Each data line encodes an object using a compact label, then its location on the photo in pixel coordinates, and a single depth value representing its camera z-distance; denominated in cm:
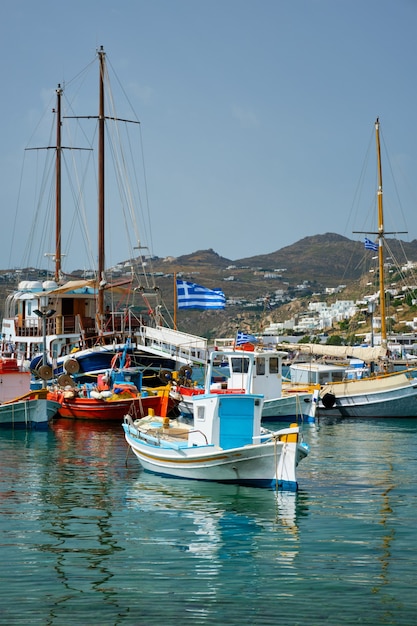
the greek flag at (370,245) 5597
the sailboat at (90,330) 5416
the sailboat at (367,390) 4800
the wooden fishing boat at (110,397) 4284
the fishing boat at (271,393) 4350
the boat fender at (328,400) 5006
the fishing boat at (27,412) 4116
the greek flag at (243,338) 5390
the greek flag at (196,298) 5641
